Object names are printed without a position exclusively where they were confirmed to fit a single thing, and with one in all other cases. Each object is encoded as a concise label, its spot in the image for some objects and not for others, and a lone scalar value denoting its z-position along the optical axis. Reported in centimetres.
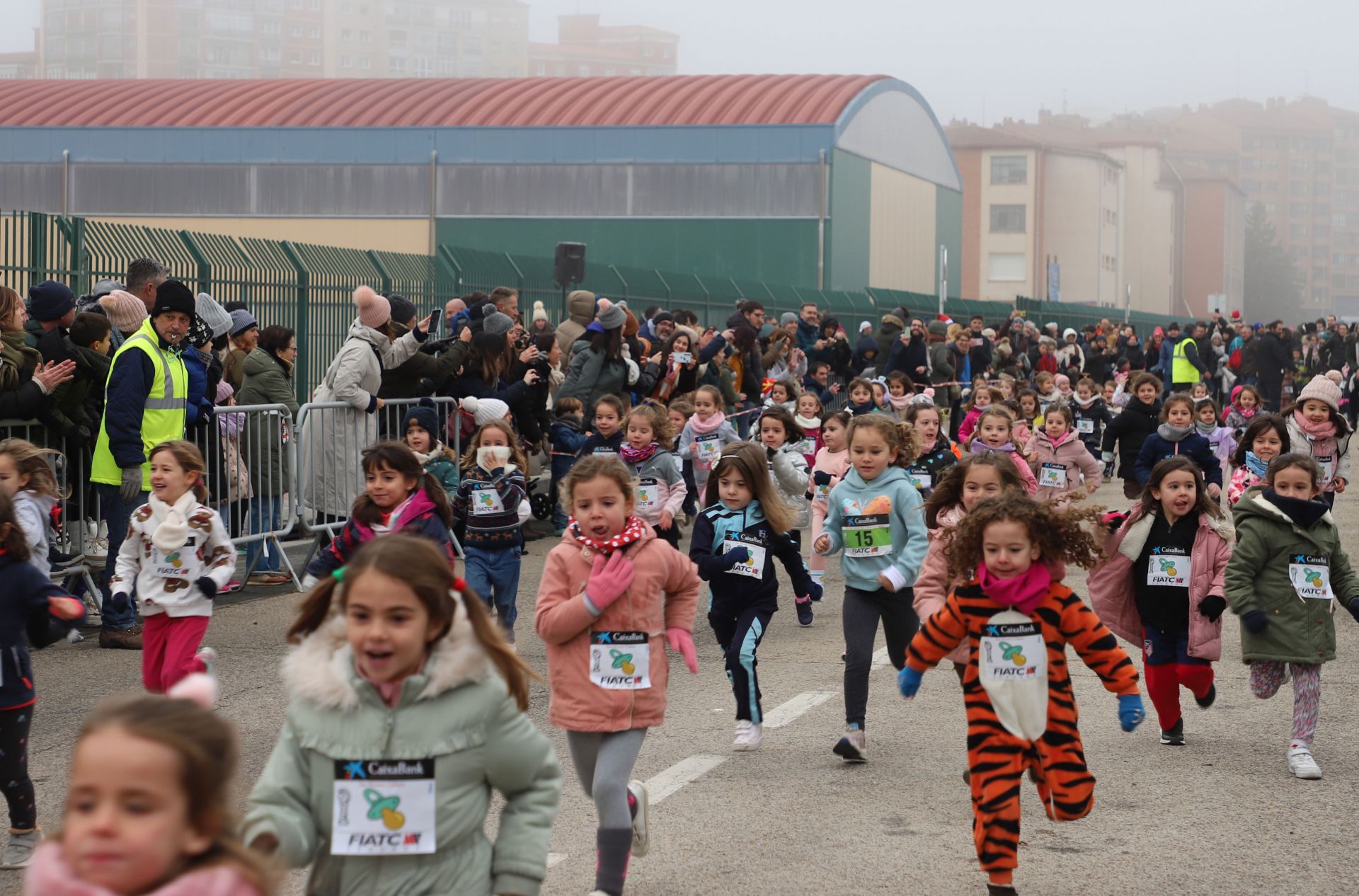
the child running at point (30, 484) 704
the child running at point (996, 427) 1176
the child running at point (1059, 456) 1402
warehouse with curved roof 4106
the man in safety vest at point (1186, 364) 2905
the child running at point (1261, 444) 1004
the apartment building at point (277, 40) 15912
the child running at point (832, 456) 1009
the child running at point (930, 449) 1144
